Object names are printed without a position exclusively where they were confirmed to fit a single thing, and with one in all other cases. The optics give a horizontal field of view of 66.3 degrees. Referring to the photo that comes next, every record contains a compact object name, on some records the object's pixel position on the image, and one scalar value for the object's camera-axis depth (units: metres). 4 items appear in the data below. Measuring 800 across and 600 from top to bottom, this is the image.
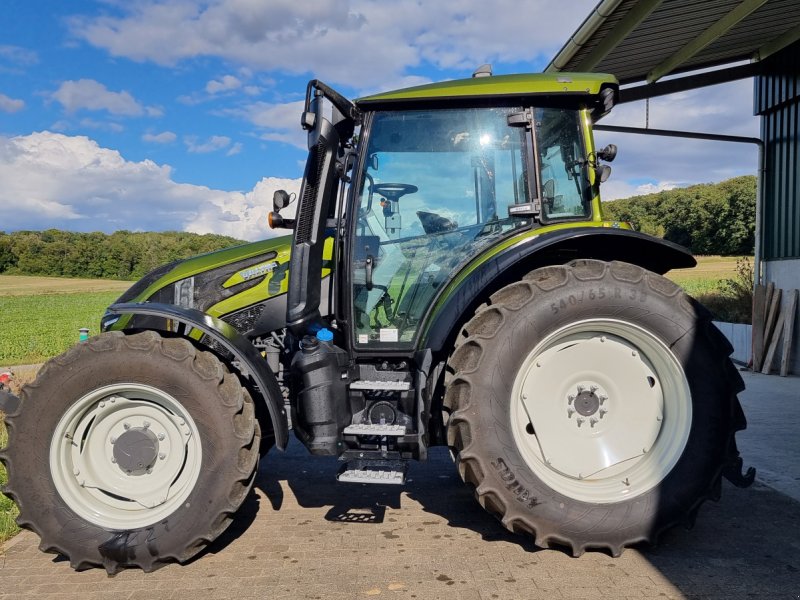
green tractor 2.87
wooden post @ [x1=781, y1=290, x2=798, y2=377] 8.01
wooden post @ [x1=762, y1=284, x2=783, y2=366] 8.36
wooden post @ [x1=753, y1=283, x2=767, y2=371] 8.50
